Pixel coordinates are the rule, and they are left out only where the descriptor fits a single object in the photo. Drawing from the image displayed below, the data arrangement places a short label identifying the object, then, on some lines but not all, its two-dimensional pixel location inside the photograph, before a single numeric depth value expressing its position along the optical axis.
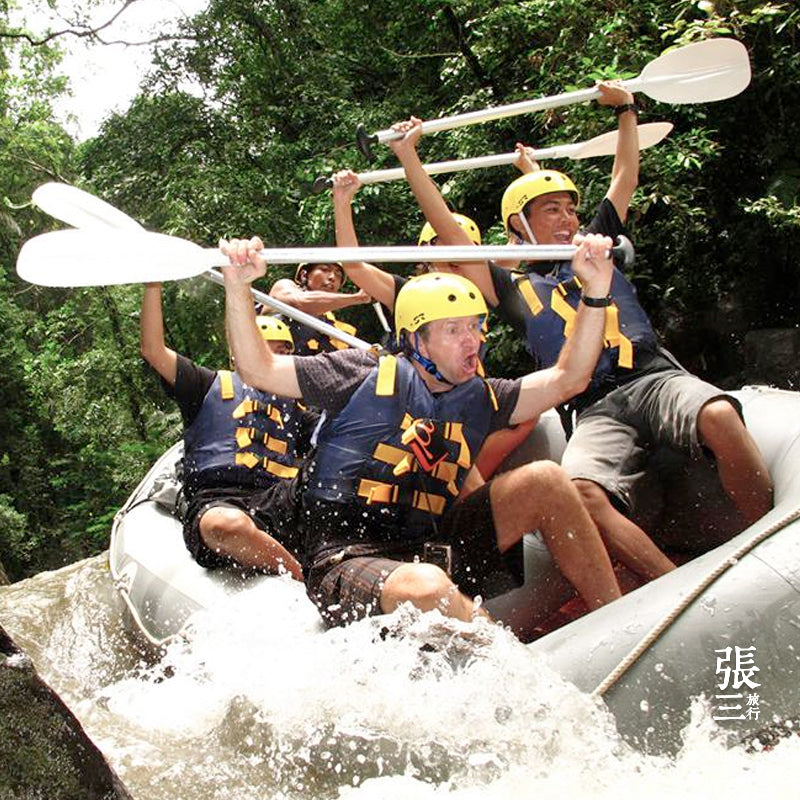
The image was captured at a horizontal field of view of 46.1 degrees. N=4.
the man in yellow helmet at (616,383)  3.10
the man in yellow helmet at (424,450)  2.75
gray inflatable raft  2.26
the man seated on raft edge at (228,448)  3.66
